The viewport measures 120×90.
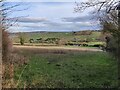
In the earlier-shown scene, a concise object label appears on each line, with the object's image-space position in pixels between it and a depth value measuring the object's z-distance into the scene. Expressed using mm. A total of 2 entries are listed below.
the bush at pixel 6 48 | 7836
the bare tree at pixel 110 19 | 6807
